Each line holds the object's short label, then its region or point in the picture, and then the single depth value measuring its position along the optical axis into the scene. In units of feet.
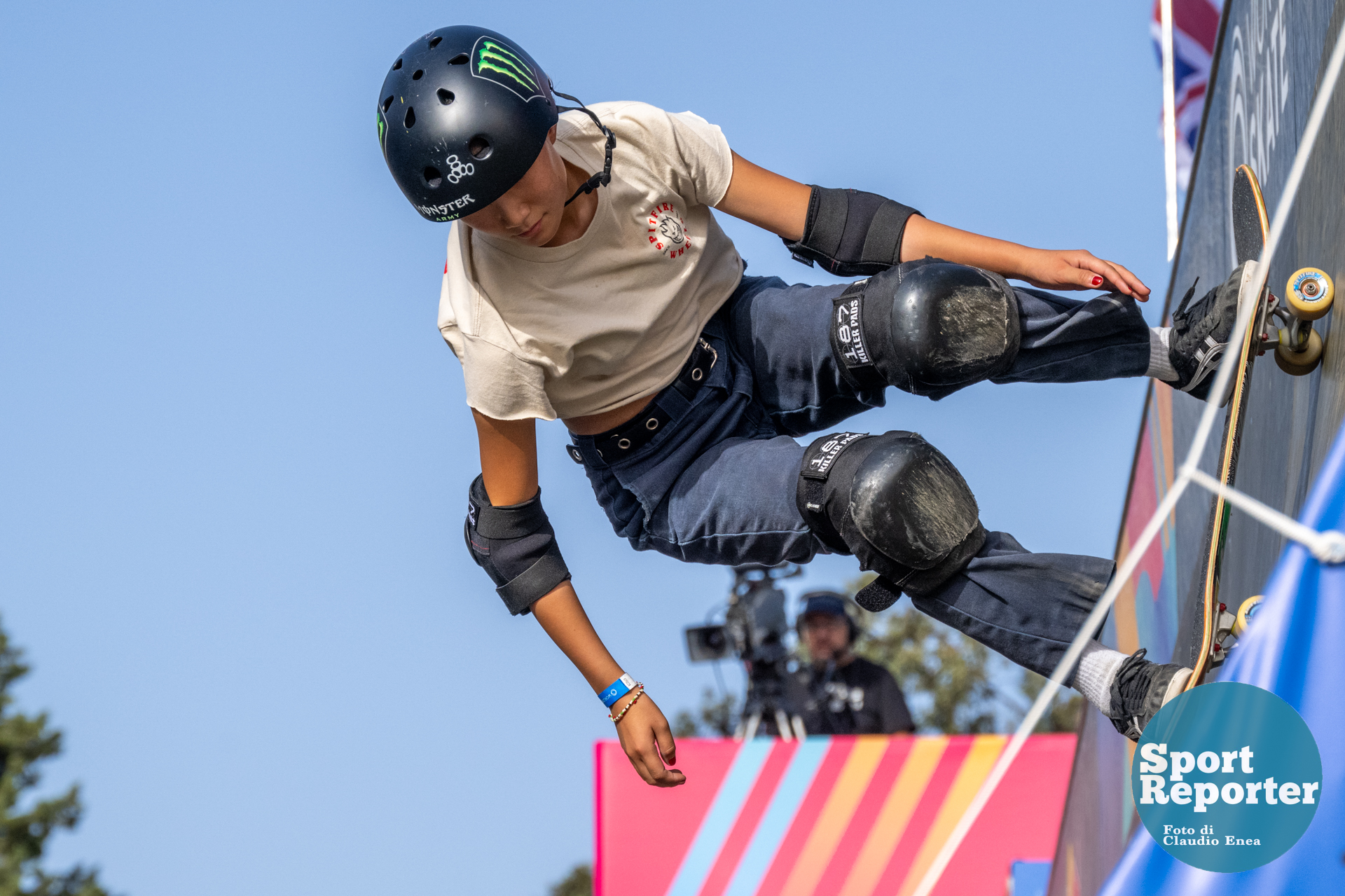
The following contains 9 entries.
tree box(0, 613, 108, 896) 136.67
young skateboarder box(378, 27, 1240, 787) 17.56
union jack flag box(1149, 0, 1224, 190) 72.23
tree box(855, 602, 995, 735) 123.44
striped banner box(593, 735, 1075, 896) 35.70
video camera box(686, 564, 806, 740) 53.88
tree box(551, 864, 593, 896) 143.23
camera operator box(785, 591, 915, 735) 47.42
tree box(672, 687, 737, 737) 135.74
